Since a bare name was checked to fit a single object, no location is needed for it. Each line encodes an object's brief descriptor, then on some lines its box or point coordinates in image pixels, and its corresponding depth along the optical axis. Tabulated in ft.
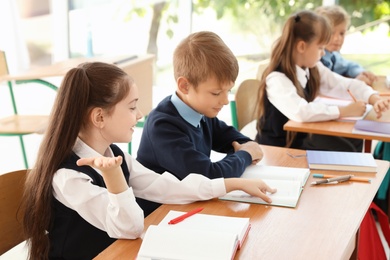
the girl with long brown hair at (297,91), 9.90
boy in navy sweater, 7.52
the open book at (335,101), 10.64
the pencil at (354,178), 7.50
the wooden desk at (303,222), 6.13
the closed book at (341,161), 7.78
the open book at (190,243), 5.85
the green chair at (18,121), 12.19
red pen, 6.51
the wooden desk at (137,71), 12.70
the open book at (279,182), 7.02
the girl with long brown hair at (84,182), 6.36
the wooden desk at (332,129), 9.22
